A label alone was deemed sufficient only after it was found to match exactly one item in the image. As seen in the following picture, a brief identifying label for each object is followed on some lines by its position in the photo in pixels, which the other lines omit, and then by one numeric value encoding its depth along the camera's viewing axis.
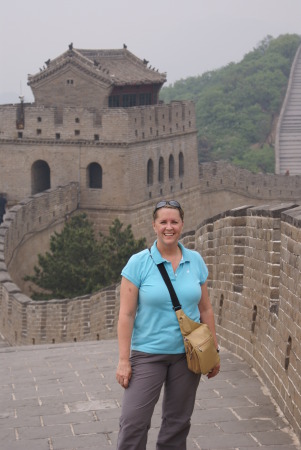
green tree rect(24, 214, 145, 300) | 30.50
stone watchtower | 38.25
